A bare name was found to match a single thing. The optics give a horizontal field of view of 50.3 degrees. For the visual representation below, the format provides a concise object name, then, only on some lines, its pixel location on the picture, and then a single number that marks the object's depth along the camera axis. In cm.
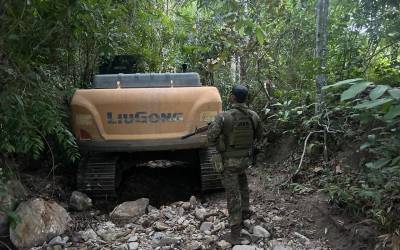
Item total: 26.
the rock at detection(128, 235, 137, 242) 413
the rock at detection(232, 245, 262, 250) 388
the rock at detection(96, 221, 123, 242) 425
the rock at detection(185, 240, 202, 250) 394
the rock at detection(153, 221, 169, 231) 435
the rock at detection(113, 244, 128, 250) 401
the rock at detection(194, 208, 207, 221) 461
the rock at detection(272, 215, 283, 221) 453
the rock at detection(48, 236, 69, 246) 409
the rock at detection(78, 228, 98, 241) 427
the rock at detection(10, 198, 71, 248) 402
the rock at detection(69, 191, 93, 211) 511
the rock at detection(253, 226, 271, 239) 415
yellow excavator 513
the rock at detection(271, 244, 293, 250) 389
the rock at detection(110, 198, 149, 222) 475
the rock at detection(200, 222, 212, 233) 436
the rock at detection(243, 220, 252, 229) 434
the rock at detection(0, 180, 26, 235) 407
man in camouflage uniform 420
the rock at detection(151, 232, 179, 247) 406
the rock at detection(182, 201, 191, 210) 491
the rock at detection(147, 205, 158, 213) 488
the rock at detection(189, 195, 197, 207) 505
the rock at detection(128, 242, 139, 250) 399
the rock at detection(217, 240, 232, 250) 396
